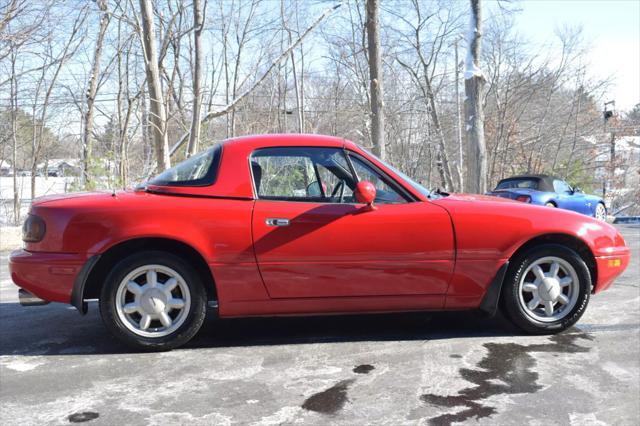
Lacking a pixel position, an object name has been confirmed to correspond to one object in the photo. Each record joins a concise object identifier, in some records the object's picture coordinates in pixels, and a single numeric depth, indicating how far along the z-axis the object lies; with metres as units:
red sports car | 3.60
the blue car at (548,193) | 13.31
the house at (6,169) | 30.97
